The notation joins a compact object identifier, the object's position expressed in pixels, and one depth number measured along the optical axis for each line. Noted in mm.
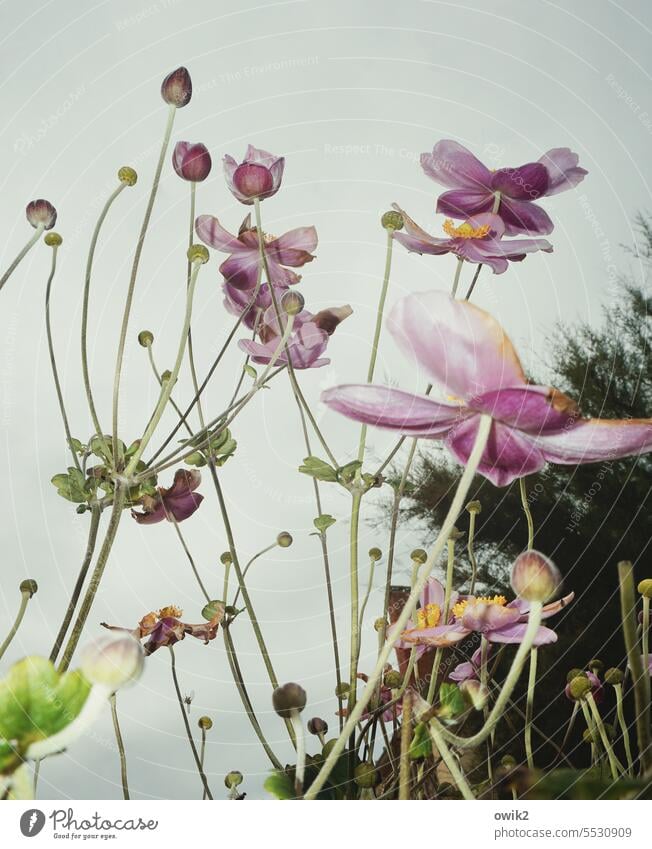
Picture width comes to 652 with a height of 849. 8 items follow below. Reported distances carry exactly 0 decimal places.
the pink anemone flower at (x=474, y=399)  210
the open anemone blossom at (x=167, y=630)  339
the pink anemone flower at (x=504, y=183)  373
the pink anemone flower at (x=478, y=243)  372
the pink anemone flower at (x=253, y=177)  383
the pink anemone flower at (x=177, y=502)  389
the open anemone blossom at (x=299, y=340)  385
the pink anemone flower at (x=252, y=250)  409
